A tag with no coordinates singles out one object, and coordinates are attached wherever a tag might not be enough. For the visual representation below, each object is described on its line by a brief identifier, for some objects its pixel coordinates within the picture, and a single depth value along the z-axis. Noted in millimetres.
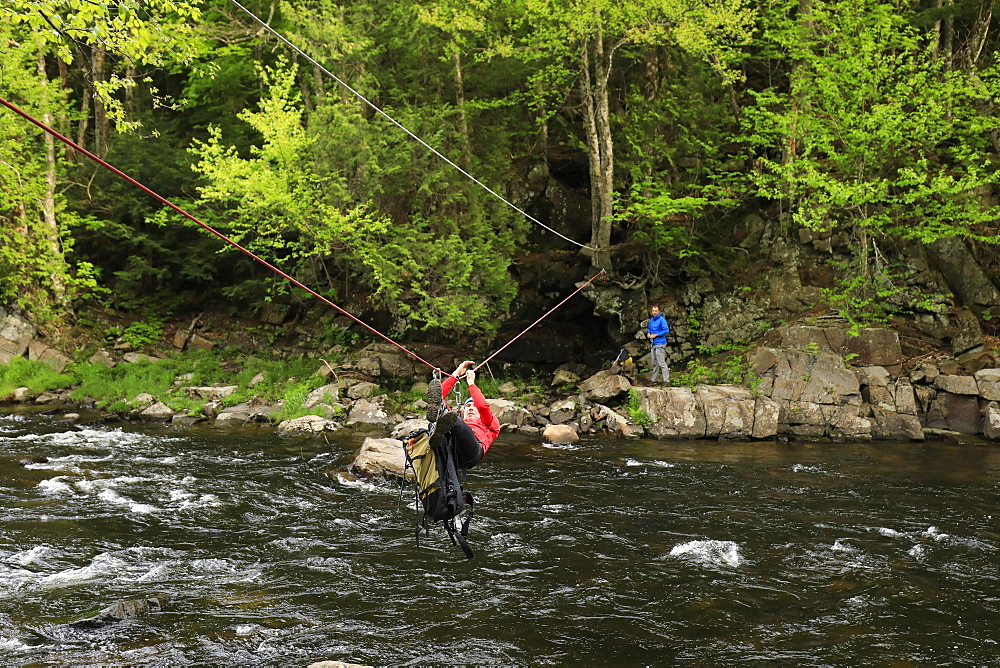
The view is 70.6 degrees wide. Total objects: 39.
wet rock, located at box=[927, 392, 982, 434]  16266
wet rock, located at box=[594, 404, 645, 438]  16781
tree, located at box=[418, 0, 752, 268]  18438
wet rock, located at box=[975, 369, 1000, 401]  16141
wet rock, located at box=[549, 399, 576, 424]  17625
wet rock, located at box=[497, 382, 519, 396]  20188
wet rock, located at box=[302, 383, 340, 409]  19125
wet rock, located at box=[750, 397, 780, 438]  16500
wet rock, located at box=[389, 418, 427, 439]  16359
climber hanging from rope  7027
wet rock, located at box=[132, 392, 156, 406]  19531
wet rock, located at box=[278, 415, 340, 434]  17156
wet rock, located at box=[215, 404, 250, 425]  18219
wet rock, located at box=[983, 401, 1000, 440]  15734
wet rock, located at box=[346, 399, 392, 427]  18172
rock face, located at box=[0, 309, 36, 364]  21984
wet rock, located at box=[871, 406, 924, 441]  16078
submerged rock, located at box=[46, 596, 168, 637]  6781
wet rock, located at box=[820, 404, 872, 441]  16266
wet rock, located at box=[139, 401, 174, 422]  18522
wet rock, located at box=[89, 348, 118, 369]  22562
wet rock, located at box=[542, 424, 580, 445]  16172
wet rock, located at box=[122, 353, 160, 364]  22938
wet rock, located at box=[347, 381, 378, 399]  19938
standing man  18469
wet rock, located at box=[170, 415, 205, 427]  18047
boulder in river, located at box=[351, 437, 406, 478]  13109
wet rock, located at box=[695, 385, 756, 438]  16609
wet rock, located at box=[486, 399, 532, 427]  17719
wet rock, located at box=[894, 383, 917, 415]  16469
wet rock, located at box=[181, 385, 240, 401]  20094
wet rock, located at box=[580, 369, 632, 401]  18234
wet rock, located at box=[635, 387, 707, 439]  16750
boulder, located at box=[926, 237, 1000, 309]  18422
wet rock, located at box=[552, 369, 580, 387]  20281
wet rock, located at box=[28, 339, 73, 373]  22016
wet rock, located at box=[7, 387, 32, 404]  20219
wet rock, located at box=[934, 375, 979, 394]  16453
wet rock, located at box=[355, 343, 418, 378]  21141
